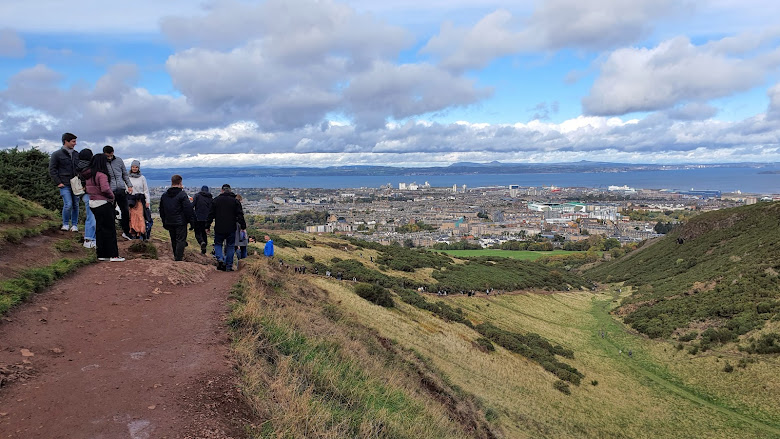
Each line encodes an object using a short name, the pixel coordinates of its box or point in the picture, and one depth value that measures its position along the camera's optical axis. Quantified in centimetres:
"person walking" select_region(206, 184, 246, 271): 1043
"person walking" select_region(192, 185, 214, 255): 1132
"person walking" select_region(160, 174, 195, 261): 1069
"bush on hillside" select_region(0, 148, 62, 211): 1645
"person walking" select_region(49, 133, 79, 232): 1001
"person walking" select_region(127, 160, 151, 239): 1155
